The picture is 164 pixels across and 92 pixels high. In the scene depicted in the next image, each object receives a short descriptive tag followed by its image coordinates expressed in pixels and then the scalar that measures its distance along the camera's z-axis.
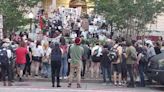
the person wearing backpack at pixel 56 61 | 18.66
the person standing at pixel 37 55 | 21.30
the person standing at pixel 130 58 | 19.50
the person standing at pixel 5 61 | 19.08
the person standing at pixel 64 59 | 20.61
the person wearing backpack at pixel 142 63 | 19.94
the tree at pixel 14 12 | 22.95
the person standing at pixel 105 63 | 20.07
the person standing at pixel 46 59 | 21.06
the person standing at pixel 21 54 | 20.17
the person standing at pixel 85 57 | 20.95
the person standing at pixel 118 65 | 19.76
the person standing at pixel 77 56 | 18.62
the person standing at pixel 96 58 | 21.06
